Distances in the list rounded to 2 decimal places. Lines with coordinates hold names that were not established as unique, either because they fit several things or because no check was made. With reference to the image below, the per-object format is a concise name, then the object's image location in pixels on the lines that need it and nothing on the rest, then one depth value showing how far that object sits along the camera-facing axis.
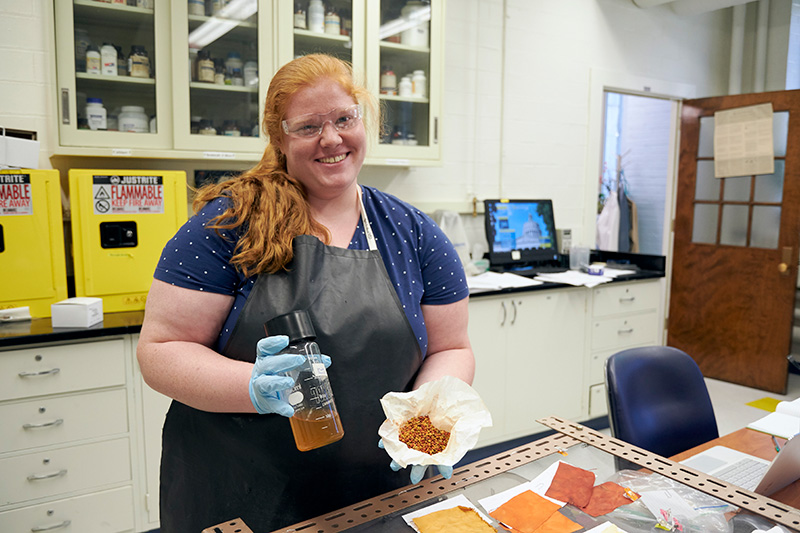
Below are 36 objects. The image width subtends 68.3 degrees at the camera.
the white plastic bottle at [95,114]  2.37
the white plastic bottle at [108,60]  2.39
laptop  1.15
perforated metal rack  0.97
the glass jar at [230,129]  2.64
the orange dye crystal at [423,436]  1.02
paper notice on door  4.23
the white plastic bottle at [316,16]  2.76
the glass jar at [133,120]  2.44
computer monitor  3.58
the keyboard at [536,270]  3.54
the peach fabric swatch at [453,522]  0.95
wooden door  4.14
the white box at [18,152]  2.12
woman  1.17
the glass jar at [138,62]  2.45
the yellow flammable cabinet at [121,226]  2.33
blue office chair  1.72
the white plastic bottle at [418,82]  3.13
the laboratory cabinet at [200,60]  2.35
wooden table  1.48
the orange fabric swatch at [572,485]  1.05
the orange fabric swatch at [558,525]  0.96
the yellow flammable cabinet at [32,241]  2.19
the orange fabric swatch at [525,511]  0.97
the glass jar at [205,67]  2.57
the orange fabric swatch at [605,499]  1.02
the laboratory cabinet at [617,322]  3.49
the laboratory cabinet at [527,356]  3.05
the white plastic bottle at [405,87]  3.11
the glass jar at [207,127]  2.58
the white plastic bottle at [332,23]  2.80
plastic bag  0.98
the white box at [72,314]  2.12
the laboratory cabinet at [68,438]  2.05
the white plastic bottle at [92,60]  2.36
